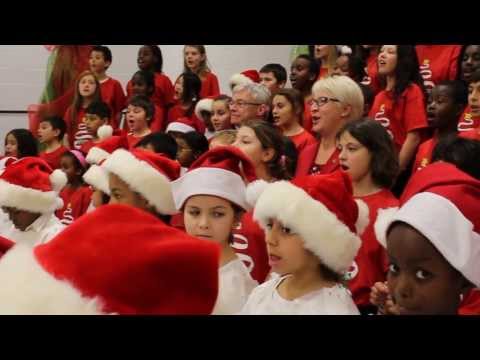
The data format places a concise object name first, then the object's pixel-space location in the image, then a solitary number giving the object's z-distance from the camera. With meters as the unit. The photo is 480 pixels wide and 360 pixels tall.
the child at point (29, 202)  3.55
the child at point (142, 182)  3.04
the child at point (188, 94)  6.03
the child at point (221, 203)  2.47
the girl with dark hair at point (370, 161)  2.80
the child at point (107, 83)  6.91
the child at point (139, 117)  5.65
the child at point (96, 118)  6.25
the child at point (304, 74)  5.25
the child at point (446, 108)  3.68
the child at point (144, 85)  6.52
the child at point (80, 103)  6.50
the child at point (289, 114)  4.27
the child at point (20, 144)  5.82
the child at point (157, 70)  6.57
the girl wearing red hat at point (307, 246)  2.06
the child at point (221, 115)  5.07
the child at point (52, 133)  6.18
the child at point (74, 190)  4.53
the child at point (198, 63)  6.56
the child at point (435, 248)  1.71
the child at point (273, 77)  5.66
